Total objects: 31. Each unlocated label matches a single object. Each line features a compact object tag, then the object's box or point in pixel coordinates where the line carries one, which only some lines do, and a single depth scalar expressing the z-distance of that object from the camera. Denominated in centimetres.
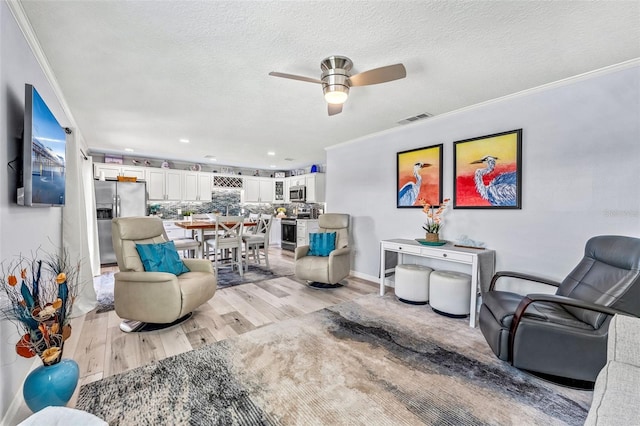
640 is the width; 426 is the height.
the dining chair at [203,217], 672
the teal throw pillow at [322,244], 405
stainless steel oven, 690
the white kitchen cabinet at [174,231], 616
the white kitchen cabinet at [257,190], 792
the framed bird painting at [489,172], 281
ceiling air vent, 338
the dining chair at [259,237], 483
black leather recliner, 170
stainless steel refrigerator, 518
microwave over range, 713
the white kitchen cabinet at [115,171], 559
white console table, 268
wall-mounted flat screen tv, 154
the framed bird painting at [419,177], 351
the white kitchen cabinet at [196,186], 679
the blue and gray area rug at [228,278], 336
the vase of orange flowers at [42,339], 138
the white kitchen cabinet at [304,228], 654
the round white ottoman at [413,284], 320
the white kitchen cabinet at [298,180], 726
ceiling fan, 199
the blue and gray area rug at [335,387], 152
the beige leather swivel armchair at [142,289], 243
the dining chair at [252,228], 526
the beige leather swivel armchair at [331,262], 370
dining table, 443
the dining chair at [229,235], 431
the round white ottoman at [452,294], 284
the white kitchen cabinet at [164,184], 623
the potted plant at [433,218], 328
